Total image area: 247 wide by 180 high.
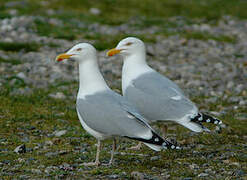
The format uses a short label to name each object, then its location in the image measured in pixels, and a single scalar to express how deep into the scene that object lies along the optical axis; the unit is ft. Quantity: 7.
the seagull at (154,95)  51.75
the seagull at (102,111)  44.57
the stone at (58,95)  73.46
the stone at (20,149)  50.48
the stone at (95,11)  137.69
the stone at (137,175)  42.06
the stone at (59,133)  57.62
